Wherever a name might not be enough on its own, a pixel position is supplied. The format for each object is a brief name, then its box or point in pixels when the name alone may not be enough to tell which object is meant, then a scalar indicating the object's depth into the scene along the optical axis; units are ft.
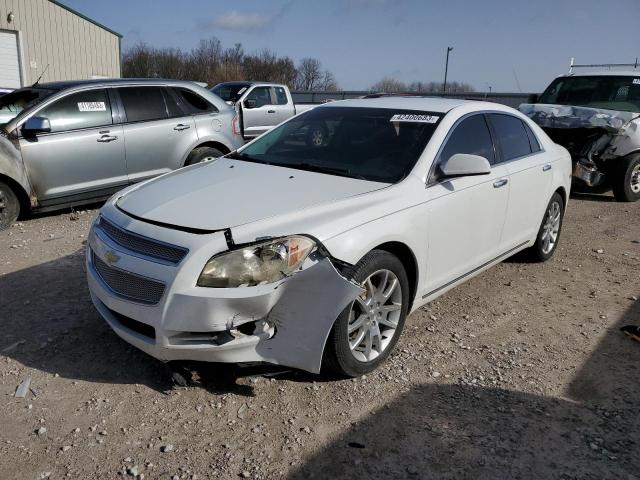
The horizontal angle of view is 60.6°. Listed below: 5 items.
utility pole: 152.21
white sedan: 9.05
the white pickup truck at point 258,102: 44.77
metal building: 66.39
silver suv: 19.90
